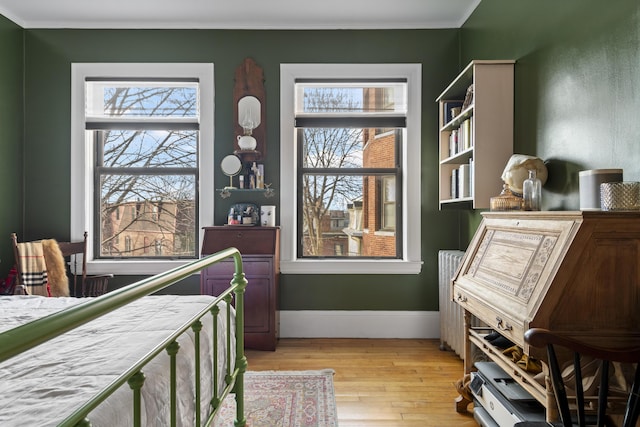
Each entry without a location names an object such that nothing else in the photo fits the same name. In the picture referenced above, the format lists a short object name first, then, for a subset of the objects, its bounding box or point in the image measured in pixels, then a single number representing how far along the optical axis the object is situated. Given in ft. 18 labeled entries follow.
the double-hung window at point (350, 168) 11.78
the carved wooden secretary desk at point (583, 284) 4.56
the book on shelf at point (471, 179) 8.48
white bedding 2.85
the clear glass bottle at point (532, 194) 6.56
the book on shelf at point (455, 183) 10.09
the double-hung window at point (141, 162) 11.74
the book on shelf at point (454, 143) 10.00
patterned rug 7.25
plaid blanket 9.87
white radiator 9.93
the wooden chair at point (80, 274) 10.71
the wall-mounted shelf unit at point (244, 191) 11.41
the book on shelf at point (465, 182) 9.25
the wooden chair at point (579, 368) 3.96
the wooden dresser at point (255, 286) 10.62
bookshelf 8.31
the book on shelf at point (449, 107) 10.58
